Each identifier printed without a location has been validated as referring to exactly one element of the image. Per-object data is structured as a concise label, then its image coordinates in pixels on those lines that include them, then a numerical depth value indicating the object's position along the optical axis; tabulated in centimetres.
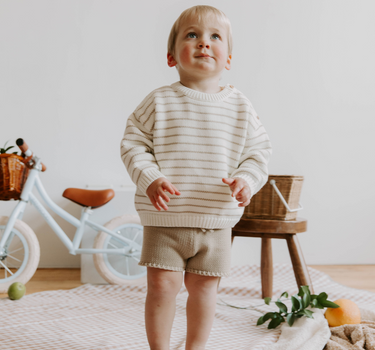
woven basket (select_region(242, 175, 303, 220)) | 144
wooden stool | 141
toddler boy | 85
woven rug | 112
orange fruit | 116
